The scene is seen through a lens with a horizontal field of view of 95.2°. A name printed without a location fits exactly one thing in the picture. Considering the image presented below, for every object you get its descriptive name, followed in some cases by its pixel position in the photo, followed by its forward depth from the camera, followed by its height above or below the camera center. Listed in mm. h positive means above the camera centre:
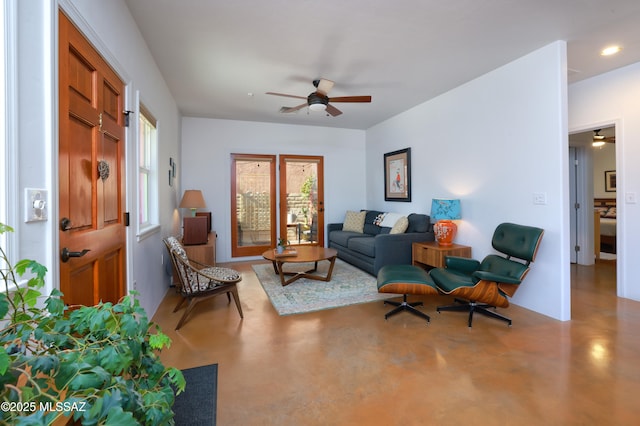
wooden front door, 1440 +224
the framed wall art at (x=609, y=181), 7555 +682
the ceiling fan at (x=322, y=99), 3445 +1364
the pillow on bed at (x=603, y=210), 7187 -75
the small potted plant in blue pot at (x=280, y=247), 4120 -524
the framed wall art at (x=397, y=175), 5207 +635
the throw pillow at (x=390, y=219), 5164 -180
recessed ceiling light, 2996 +1633
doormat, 1618 -1145
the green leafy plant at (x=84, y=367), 508 -313
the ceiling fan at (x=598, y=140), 4877 +1142
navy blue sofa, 4262 -558
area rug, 3303 -1052
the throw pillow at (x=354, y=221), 5875 -245
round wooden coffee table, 3895 -648
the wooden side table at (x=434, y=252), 3695 -574
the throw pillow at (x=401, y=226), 4605 -269
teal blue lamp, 3939 -144
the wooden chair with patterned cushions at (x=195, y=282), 2764 -714
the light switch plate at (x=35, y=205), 1159 +32
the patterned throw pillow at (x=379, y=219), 5480 -187
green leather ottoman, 2750 -710
